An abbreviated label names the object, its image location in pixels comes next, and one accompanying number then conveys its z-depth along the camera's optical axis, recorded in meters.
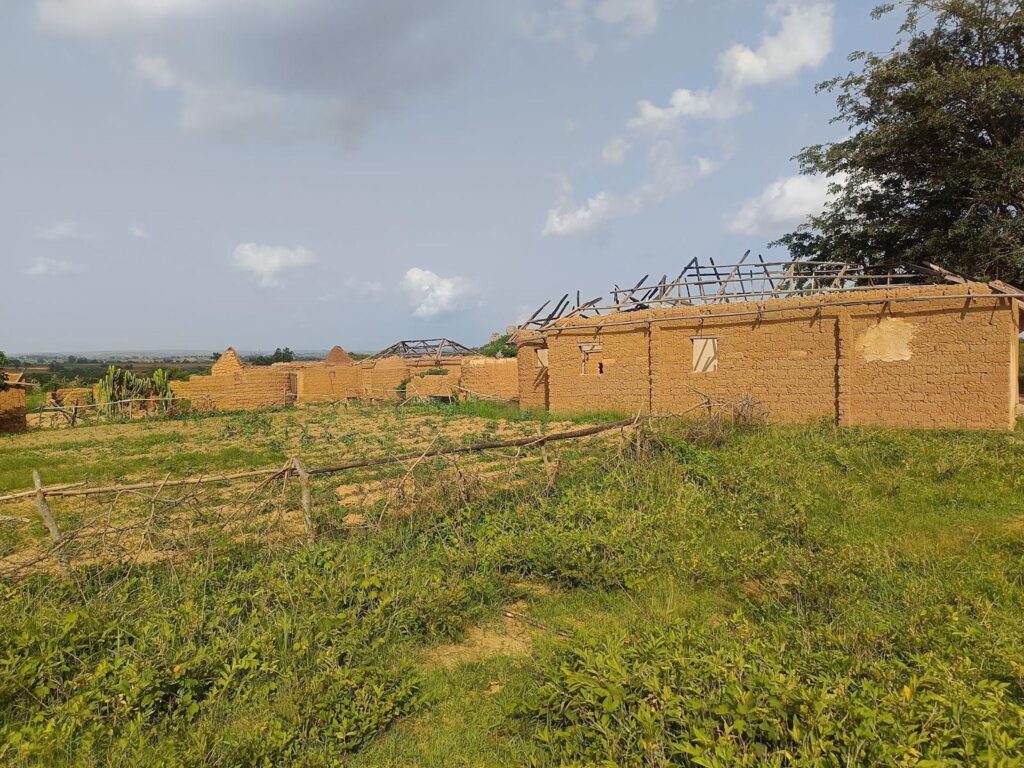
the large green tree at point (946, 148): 14.34
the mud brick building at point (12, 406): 15.84
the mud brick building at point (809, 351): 10.60
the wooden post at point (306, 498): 5.12
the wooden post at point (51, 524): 4.30
